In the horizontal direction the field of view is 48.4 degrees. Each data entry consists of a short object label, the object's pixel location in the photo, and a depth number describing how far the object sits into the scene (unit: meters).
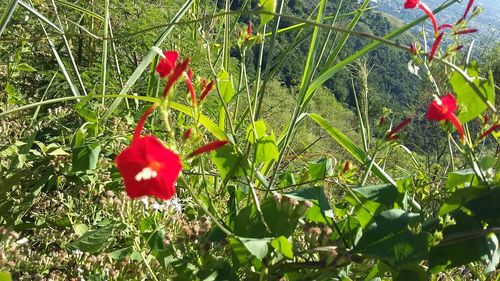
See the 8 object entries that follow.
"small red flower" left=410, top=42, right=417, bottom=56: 0.61
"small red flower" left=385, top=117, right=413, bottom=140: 0.63
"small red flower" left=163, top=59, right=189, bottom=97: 0.53
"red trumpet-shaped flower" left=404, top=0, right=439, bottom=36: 0.68
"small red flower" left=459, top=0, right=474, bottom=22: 0.72
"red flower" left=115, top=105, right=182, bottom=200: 0.47
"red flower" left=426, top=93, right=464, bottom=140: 0.57
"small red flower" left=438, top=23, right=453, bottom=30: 0.70
